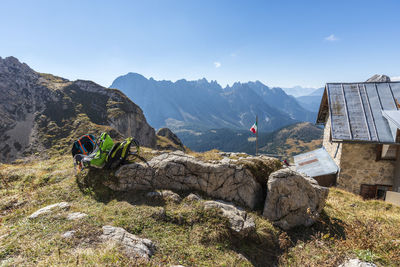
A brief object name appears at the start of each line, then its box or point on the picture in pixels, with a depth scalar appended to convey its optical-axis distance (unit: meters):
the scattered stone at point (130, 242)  4.52
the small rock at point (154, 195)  7.39
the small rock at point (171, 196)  7.35
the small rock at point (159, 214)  6.27
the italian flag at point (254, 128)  20.63
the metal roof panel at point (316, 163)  16.85
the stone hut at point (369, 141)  14.41
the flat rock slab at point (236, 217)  6.37
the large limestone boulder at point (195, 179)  8.06
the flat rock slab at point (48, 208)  5.88
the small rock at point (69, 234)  4.85
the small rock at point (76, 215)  5.79
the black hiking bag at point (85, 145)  9.48
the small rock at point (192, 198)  7.45
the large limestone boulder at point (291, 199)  7.69
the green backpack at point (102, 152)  7.88
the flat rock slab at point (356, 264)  5.05
